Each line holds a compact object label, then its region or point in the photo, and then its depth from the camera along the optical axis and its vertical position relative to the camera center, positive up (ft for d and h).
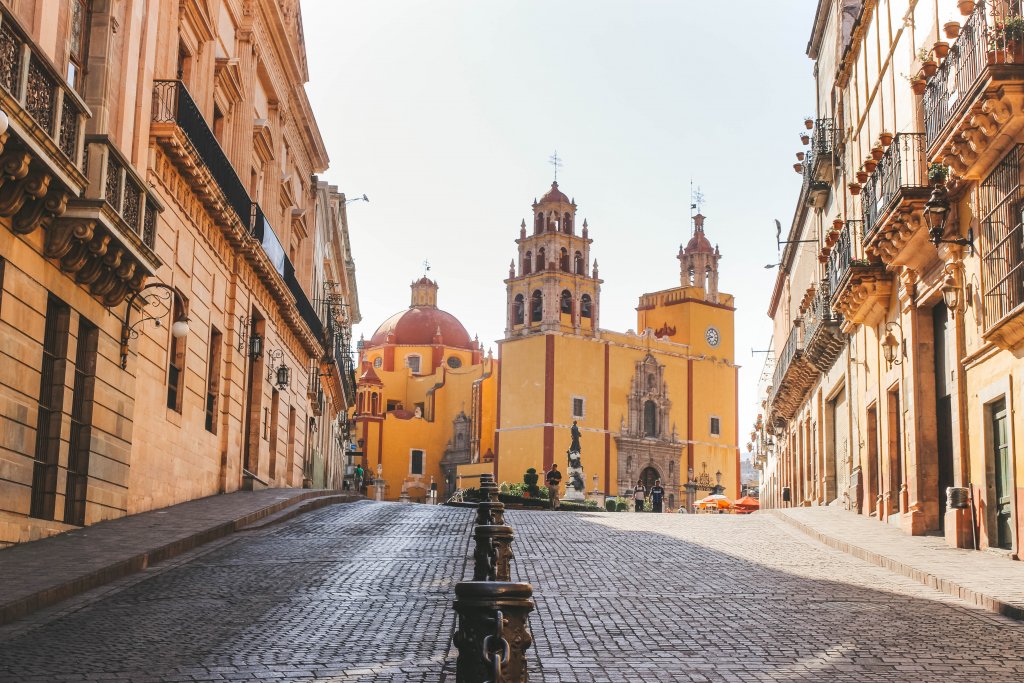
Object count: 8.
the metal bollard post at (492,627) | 13.80 -1.20
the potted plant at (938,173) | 51.80 +14.52
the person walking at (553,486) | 122.72 +3.32
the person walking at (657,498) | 168.86 +3.25
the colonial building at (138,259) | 41.01 +10.53
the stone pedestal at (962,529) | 53.11 -0.04
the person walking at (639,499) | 166.71 +2.92
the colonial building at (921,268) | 47.19 +12.62
